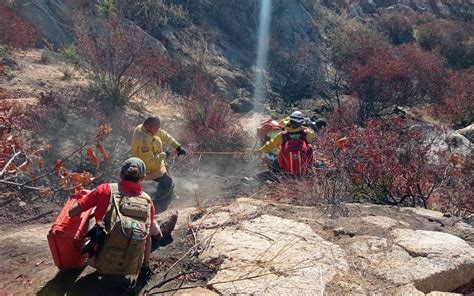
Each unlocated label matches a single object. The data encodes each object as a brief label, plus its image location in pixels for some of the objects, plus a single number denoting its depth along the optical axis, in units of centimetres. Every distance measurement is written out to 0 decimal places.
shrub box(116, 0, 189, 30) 1347
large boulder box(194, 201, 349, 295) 356
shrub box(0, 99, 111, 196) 373
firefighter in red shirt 380
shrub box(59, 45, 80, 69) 953
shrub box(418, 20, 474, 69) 1866
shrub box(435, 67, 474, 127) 1317
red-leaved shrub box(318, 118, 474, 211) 632
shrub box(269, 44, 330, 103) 1527
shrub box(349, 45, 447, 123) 1328
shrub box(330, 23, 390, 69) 1576
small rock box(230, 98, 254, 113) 1245
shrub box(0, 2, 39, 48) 926
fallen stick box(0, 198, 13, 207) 563
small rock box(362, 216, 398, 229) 466
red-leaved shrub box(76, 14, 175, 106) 890
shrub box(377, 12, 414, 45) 2069
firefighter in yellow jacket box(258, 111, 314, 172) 690
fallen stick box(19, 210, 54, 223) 553
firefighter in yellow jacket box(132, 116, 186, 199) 602
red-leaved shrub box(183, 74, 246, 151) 895
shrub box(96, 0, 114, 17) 1152
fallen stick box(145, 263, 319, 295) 362
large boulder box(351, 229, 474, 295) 374
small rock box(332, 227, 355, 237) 448
